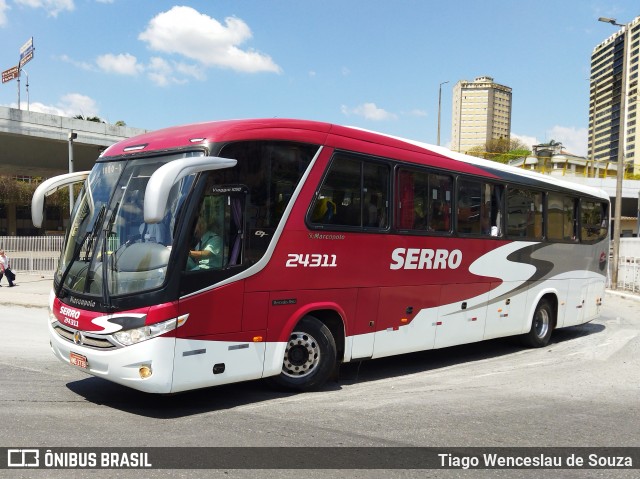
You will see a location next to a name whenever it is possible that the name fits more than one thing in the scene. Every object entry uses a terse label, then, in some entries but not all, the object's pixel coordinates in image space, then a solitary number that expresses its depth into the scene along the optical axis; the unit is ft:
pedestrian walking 67.00
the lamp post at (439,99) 143.93
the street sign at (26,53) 120.98
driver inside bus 20.35
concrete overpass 92.84
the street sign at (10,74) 126.52
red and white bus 19.81
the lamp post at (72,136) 77.03
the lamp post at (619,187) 82.69
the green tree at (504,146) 333.83
